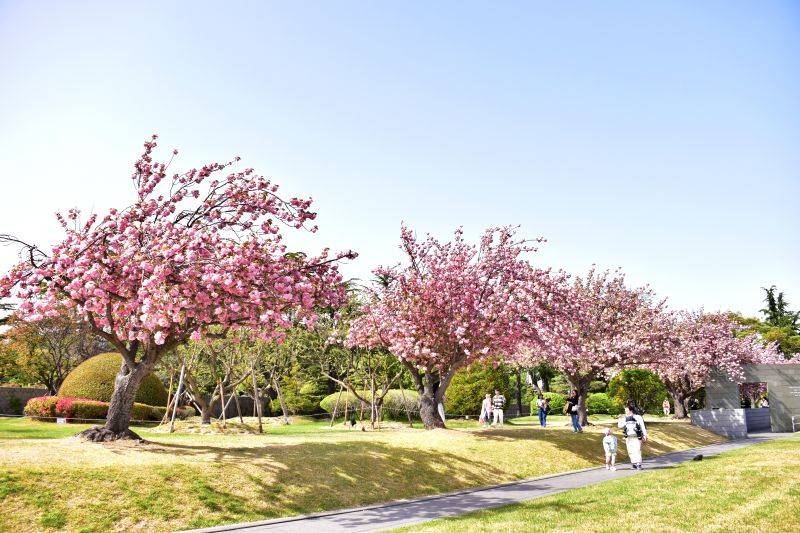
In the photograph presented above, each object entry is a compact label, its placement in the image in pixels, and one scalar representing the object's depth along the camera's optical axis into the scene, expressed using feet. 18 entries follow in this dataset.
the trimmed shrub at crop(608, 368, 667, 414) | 143.13
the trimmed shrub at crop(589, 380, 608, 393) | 181.06
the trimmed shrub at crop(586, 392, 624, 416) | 160.76
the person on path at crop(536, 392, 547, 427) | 98.81
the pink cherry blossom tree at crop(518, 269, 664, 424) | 87.40
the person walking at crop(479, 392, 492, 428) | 103.46
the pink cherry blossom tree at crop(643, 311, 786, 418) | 114.85
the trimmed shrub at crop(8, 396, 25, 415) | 120.88
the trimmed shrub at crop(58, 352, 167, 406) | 94.32
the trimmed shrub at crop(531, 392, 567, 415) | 159.46
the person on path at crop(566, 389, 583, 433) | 83.87
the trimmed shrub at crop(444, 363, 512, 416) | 125.80
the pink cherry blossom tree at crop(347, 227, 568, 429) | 70.38
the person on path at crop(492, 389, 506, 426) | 102.68
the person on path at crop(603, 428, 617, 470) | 60.13
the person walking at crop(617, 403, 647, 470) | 59.88
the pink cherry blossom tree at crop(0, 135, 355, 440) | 40.34
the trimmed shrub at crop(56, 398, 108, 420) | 84.48
